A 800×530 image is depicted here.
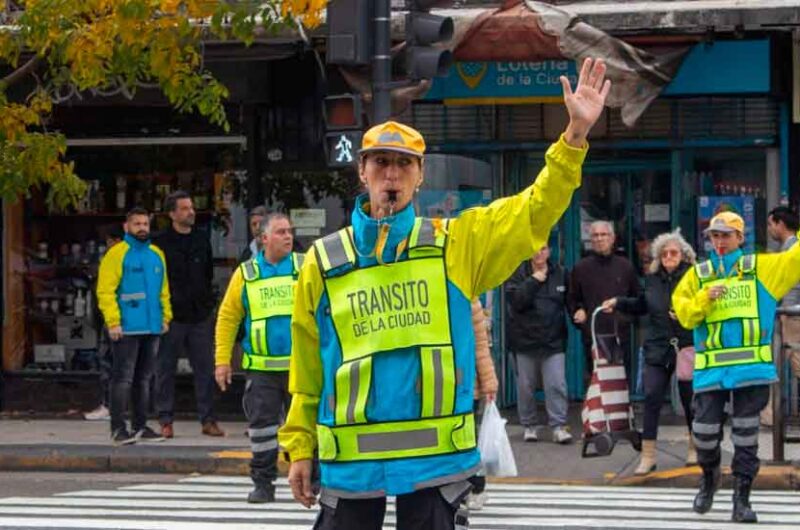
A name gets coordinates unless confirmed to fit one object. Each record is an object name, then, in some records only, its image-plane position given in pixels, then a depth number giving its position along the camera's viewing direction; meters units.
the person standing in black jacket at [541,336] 16.14
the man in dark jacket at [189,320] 16.83
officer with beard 15.96
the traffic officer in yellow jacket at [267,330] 12.09
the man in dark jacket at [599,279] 15.59
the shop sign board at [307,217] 18.25
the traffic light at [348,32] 12.76
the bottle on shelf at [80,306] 19.02
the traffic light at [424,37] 12.71
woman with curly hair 13.94
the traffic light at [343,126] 13.29
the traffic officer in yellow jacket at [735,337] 11.51
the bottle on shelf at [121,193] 18.84
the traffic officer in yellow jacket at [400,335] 5.93
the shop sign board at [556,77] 17.44
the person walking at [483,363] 10.85
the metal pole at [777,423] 13.96
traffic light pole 12.69
